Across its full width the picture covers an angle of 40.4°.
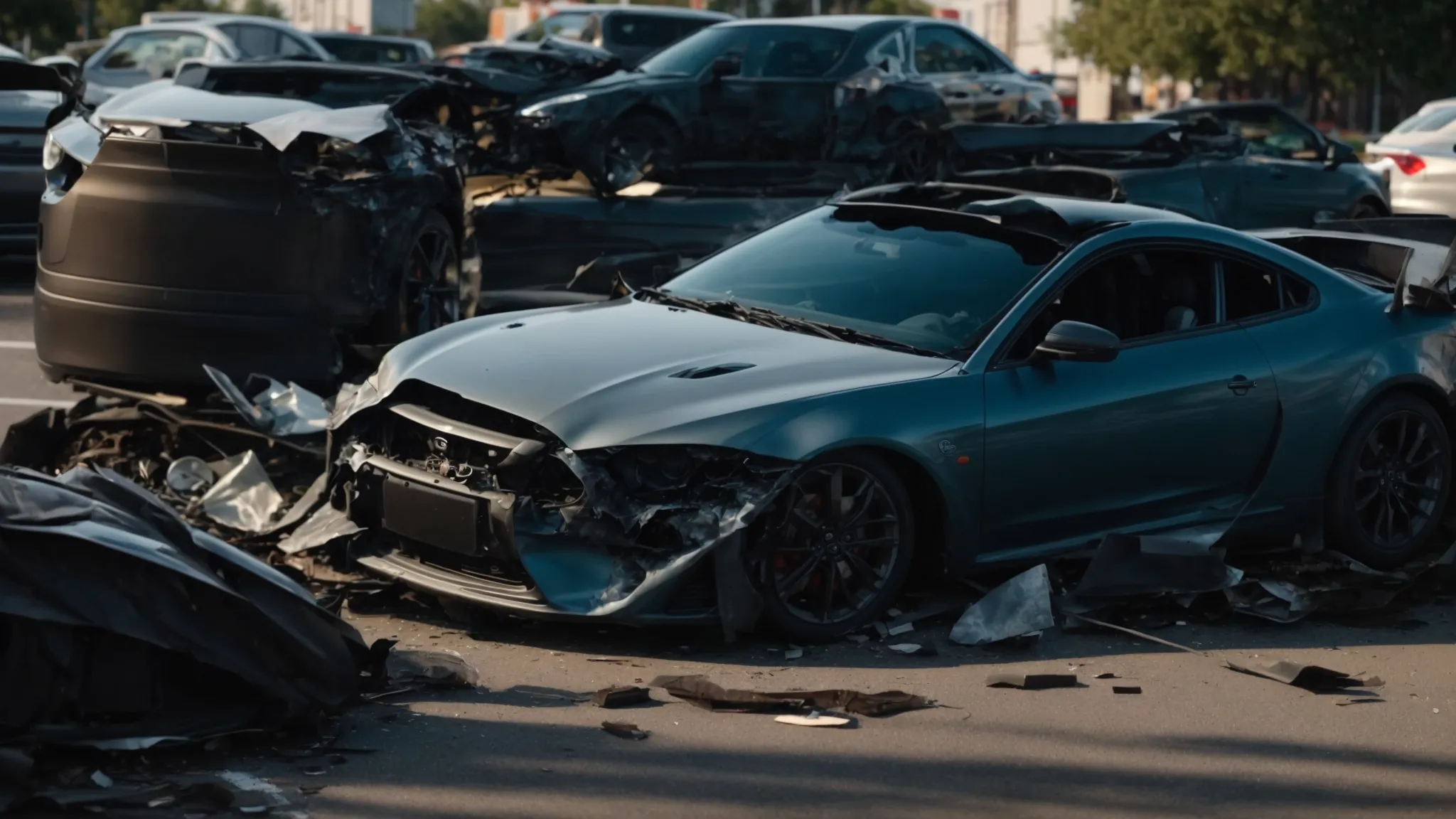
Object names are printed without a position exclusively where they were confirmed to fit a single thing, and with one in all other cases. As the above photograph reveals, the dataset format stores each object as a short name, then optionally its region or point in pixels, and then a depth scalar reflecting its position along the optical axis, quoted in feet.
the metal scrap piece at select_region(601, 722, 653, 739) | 17.25
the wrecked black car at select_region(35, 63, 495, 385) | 27.25
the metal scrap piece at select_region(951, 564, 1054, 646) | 21.06
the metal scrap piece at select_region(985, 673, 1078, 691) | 19.52
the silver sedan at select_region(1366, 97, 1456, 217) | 68.90
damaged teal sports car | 19.88
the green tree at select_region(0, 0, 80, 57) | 136.05
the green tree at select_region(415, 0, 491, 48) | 405.80
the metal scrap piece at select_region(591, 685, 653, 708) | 18.17
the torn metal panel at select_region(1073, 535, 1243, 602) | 22.29
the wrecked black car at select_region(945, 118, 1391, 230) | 43.27
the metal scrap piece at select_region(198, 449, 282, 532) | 24.61
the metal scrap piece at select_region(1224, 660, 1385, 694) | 20.10
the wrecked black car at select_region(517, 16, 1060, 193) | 45.06
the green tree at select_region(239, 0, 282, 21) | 287.48
